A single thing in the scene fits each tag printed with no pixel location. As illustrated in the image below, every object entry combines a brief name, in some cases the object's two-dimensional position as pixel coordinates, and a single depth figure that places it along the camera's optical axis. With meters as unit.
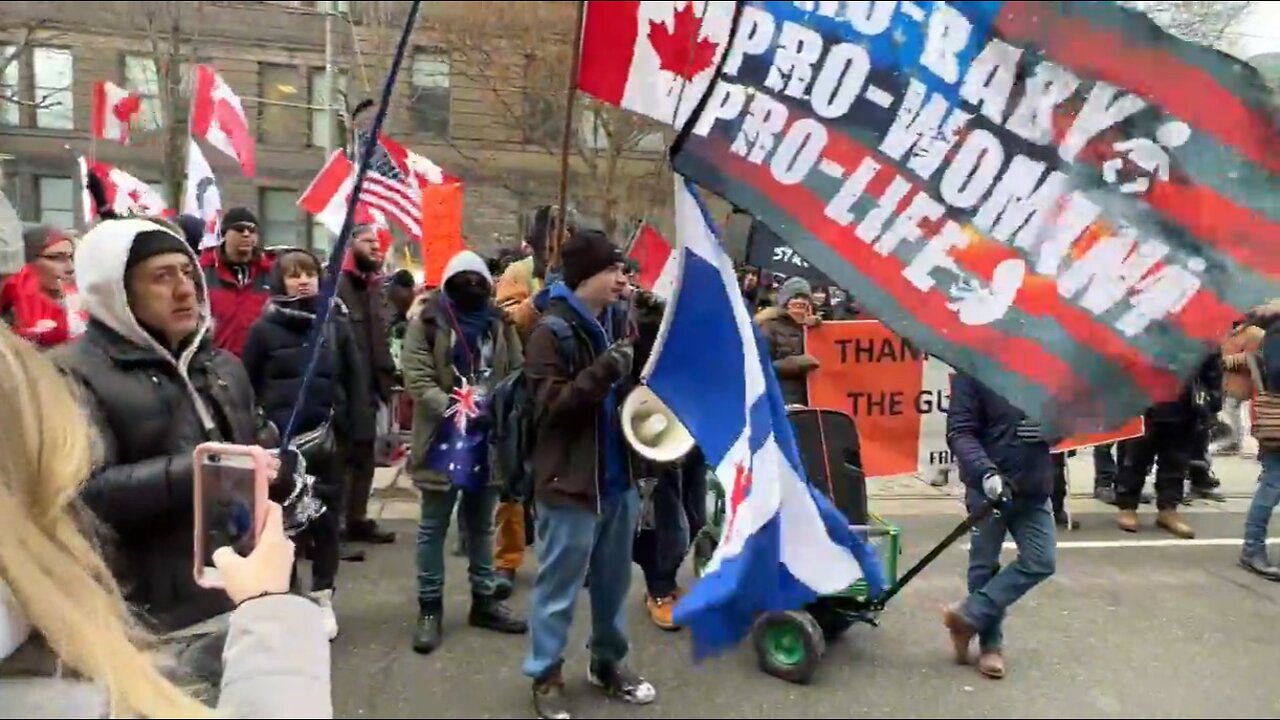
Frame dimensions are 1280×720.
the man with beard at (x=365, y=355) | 5.11
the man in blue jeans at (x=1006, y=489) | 3.87
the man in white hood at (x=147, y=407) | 2.01
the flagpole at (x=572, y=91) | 1.90
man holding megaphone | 3.27
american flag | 7.79
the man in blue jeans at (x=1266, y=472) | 5.47
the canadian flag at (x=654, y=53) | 1.86
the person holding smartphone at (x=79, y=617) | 1.33
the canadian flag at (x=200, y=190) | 7.68
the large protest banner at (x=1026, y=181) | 1.62
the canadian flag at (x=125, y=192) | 7.50
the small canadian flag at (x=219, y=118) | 7.84
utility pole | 14.63
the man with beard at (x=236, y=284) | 5.07
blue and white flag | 2.32
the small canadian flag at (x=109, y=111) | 9.28
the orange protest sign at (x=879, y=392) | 6.66
